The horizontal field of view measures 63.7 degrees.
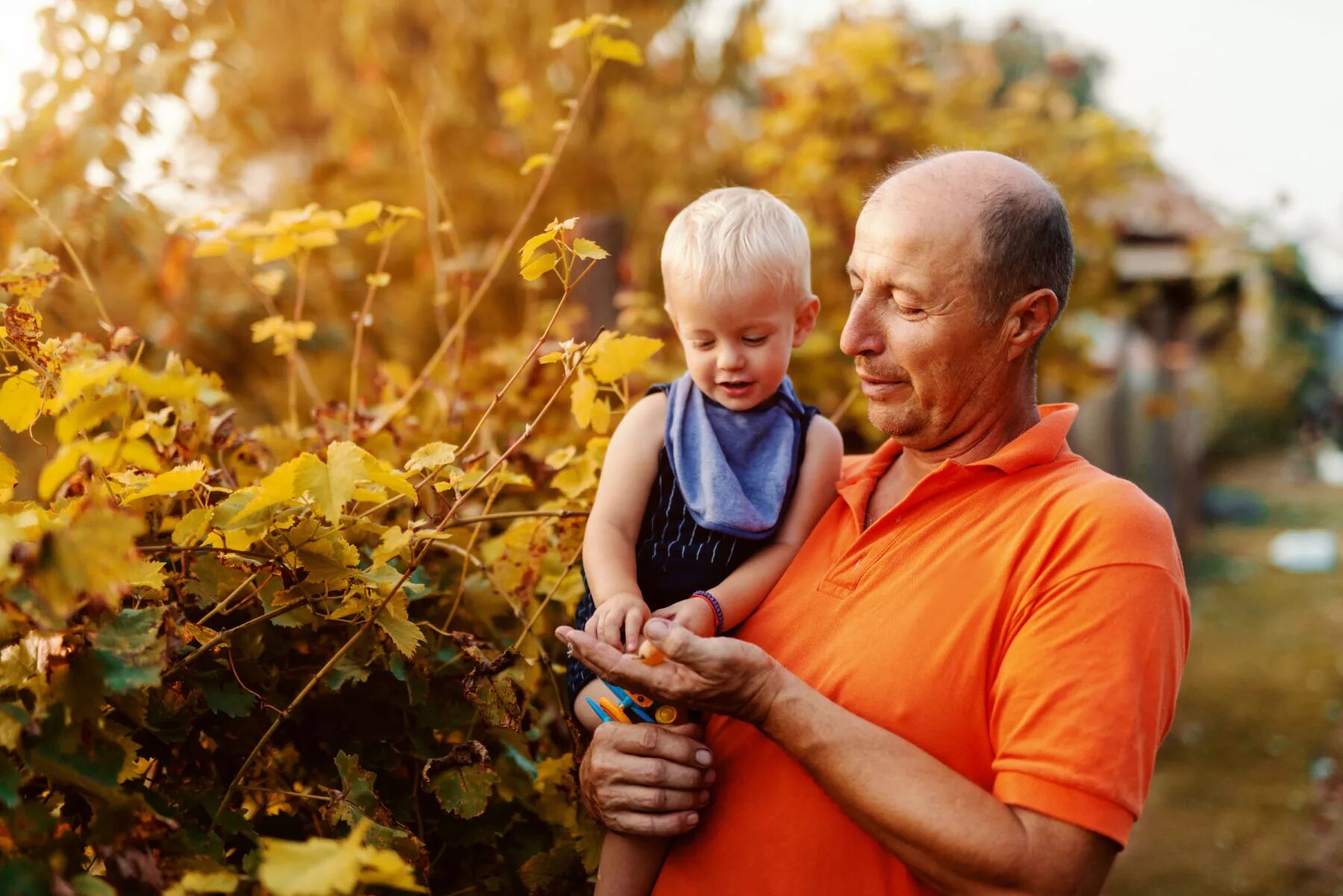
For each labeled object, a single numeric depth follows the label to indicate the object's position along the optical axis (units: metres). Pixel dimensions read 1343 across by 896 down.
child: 1.88
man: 1.45
